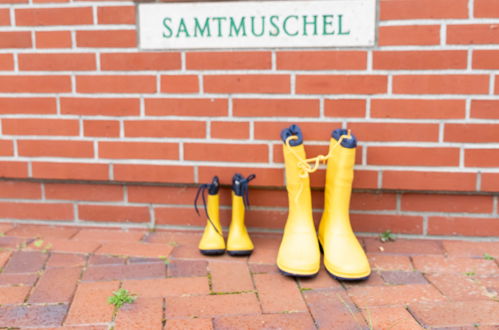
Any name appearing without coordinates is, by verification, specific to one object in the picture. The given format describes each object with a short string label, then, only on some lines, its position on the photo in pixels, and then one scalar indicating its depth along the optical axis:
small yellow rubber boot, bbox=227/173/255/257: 1.99
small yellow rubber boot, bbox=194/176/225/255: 2.00
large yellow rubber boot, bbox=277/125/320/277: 1.80
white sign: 2.01
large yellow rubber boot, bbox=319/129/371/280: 1.78
